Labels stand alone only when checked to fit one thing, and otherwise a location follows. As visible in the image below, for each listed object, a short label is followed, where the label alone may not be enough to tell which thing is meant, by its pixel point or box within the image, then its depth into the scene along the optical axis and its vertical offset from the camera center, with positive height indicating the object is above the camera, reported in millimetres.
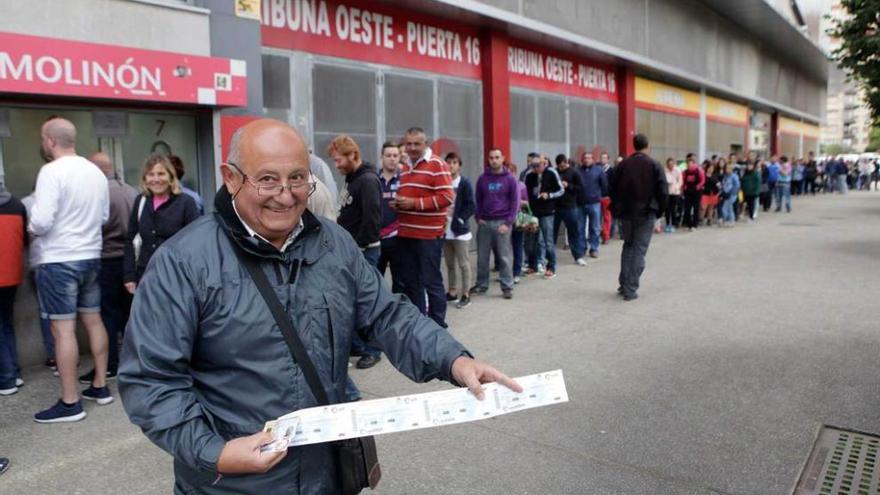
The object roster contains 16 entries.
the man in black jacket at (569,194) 10766 -37
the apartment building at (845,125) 136500 +12630
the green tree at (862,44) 19750 +4120
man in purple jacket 8484 -222
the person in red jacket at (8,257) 4754 -389
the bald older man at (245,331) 1733 -353
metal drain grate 3553 -1500
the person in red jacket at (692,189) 16312 +25
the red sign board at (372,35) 9484 +2471
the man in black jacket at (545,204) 10103 -174
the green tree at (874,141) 97219 +6641
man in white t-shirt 4539 -273
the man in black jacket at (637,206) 8133 -177
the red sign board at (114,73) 5949 +1203
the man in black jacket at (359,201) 5734 -50
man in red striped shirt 6418 -229
